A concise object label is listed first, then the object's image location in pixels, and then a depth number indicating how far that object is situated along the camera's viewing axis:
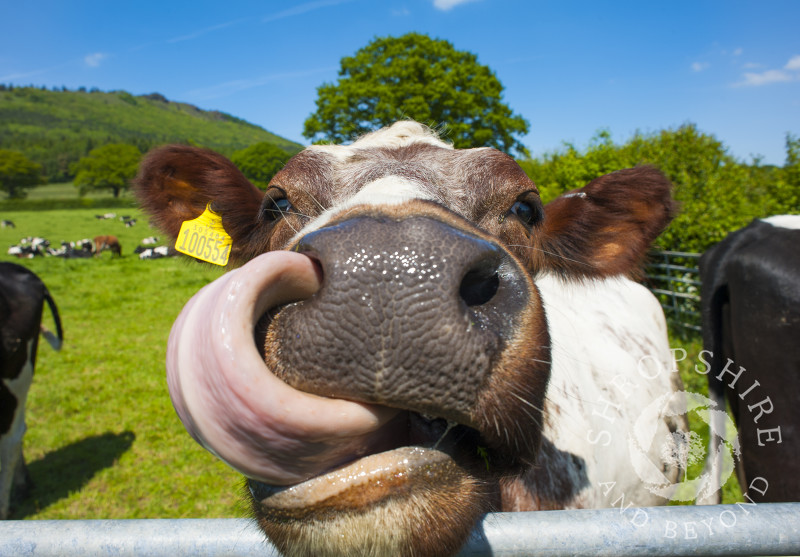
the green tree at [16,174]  83.81
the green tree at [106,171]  82.19
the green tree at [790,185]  8.59
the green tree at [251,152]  48.83
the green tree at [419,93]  27.30
